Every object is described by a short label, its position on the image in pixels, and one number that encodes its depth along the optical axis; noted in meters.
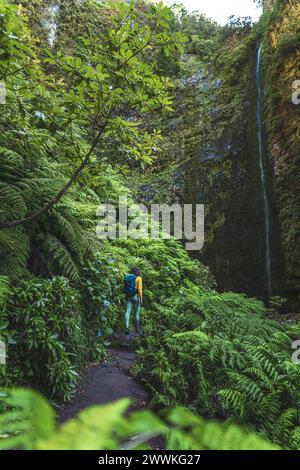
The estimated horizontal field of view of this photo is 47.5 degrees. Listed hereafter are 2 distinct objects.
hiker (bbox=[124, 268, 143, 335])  6.32
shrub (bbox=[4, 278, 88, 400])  3.61
